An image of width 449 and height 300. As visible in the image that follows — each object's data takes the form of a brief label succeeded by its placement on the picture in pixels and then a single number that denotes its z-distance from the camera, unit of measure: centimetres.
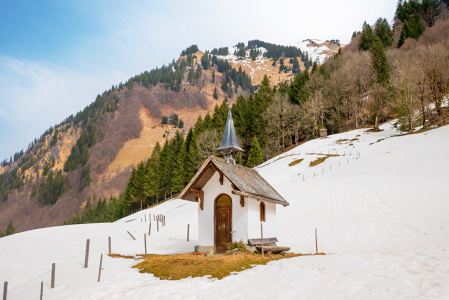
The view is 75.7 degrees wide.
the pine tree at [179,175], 5684
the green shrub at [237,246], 1463
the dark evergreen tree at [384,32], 8056
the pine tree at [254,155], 5228
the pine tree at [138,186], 6514
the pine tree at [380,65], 6188
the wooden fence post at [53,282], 1157
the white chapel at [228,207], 1516
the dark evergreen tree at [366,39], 7742
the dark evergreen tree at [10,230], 10225
